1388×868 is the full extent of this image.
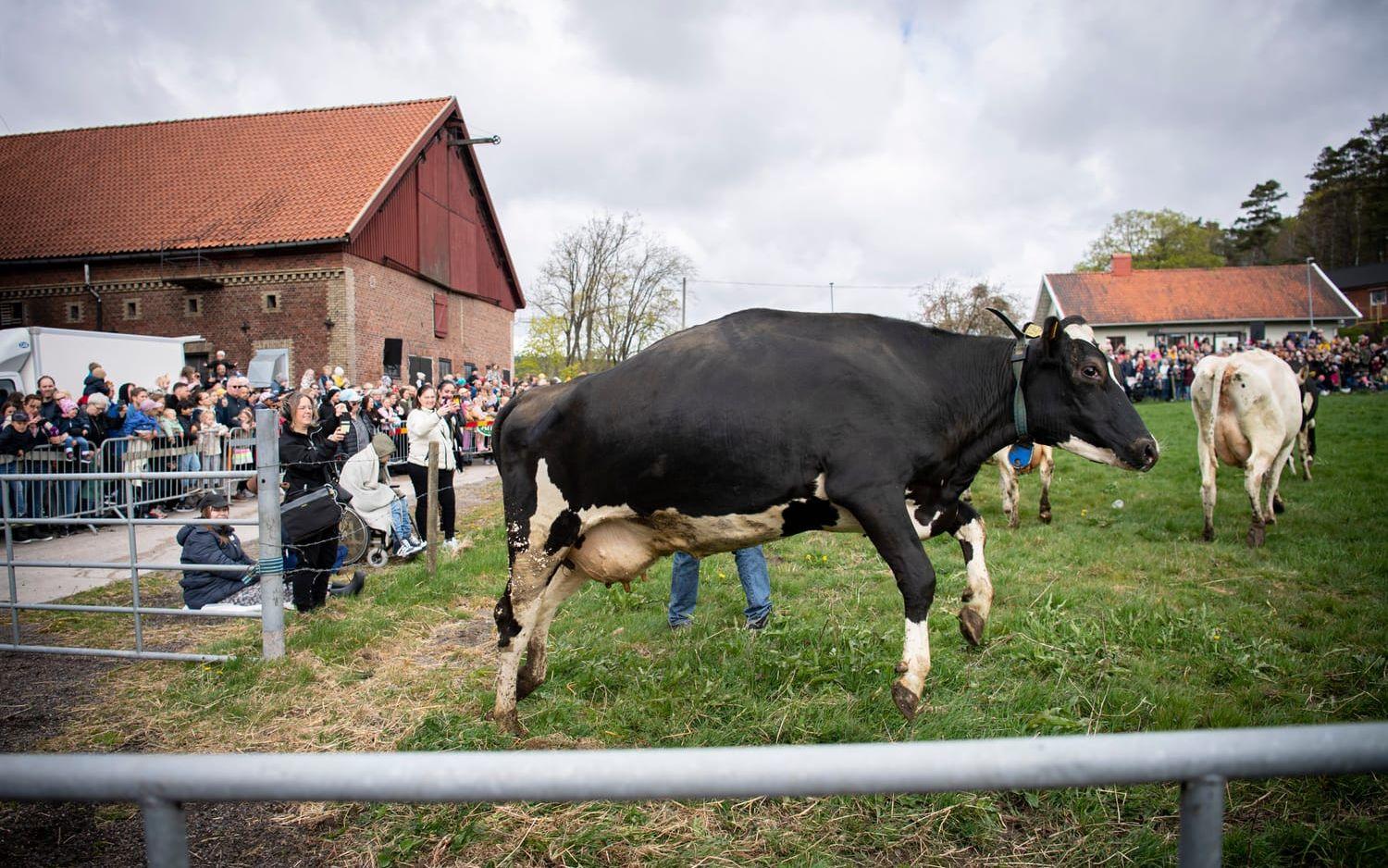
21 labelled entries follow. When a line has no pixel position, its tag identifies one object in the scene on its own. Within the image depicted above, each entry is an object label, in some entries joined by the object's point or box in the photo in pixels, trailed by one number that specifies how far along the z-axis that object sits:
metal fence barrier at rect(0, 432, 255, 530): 9.97
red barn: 23.55
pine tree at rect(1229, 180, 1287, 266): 69.31
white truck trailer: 13.75
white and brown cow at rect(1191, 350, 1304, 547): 7.91
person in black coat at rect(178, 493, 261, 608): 6.55
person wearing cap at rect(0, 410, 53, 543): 9.76
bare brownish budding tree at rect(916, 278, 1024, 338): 35.56
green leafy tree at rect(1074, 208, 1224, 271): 60.81
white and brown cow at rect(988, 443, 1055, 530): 9.02
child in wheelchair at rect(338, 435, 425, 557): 8.58
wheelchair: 8.17
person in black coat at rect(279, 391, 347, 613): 6.71
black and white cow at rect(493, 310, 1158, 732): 3.55
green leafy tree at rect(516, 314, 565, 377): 49.44
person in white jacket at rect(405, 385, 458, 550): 9.31
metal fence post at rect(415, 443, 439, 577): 7.74
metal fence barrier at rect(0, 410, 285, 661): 5.38
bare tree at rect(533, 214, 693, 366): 53.59
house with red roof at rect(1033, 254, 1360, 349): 47.03
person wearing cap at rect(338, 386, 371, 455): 11.09
